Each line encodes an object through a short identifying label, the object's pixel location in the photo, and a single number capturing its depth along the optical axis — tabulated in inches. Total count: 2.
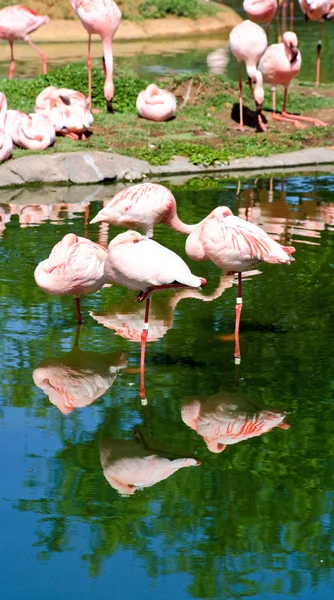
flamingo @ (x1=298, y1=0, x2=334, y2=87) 601.6
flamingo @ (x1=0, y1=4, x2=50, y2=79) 558.6
